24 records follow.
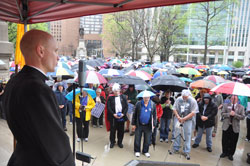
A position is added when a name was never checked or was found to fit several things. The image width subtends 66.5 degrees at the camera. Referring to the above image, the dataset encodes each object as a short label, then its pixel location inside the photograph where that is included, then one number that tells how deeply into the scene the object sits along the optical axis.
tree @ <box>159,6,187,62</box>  23.00
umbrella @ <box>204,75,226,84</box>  8.86
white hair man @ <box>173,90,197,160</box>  5.64
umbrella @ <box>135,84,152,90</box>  7.58
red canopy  3.01
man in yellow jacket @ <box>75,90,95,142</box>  6.28
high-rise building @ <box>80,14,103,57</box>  105.69
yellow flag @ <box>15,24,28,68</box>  3.80
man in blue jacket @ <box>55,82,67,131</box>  7.20
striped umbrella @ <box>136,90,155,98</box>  5.58
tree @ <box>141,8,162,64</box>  20.84
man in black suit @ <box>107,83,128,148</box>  6.15
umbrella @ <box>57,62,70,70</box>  10.49
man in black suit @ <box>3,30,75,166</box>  1.14
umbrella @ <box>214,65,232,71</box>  19.60
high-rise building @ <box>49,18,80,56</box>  98.82
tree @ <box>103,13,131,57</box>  37.28
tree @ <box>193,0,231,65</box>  24.68
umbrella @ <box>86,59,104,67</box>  14.24
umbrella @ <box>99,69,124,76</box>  9.94
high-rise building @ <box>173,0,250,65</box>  80.38
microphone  2.95
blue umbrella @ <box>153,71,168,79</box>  11.01
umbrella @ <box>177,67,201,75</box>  11.76
